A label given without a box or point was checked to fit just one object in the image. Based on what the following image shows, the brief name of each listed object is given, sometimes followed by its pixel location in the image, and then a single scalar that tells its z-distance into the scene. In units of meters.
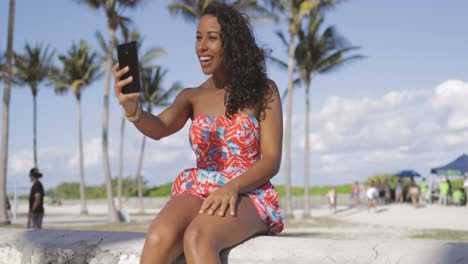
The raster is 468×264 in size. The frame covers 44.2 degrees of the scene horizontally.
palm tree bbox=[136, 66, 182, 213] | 36.78
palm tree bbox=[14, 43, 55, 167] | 35.15
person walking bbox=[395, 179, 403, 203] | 32.19
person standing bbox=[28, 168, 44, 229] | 11.89
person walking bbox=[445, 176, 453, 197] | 30.66
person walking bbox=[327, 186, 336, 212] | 28.78
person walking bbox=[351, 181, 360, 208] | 30.32
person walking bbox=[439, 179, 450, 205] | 29.27
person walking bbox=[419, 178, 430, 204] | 30.83
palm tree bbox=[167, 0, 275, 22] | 23.63
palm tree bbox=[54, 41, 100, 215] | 34.75
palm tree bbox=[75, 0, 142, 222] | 22.94
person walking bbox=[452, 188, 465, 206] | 29.34
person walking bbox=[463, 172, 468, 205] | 28.60
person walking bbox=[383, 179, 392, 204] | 33.16
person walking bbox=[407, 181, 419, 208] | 28.26
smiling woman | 2.29
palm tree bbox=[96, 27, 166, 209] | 25.31
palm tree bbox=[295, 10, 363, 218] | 25.88
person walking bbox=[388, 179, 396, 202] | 35.06
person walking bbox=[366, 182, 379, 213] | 26.77
